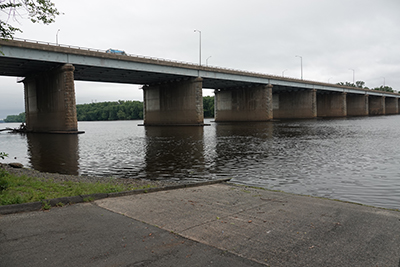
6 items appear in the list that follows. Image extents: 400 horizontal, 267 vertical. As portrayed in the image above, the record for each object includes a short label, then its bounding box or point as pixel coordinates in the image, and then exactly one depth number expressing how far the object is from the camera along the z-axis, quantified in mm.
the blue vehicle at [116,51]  56359
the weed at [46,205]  7297
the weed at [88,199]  8078
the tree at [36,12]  9688
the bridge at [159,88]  48188
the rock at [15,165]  15886
